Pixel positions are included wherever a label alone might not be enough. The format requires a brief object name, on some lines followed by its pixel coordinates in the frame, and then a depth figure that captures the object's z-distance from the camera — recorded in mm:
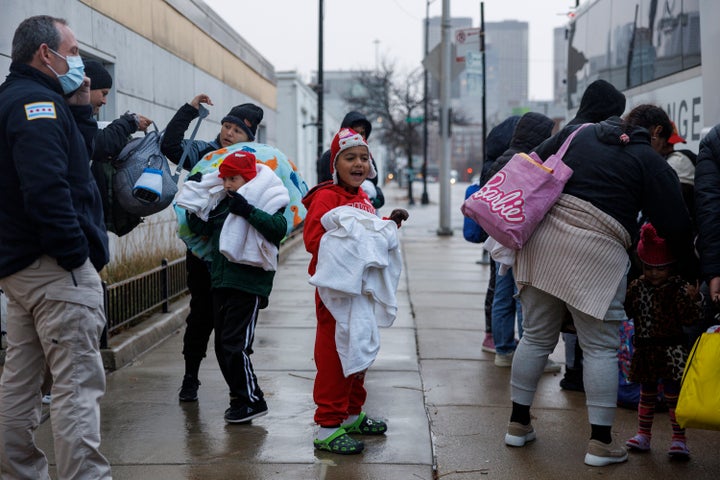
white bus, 6355
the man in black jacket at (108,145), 4922
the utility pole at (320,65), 22422
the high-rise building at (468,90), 20344
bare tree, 47000
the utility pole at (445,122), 20109
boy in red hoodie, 4785
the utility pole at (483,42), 19508
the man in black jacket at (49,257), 3557
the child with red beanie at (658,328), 4734
